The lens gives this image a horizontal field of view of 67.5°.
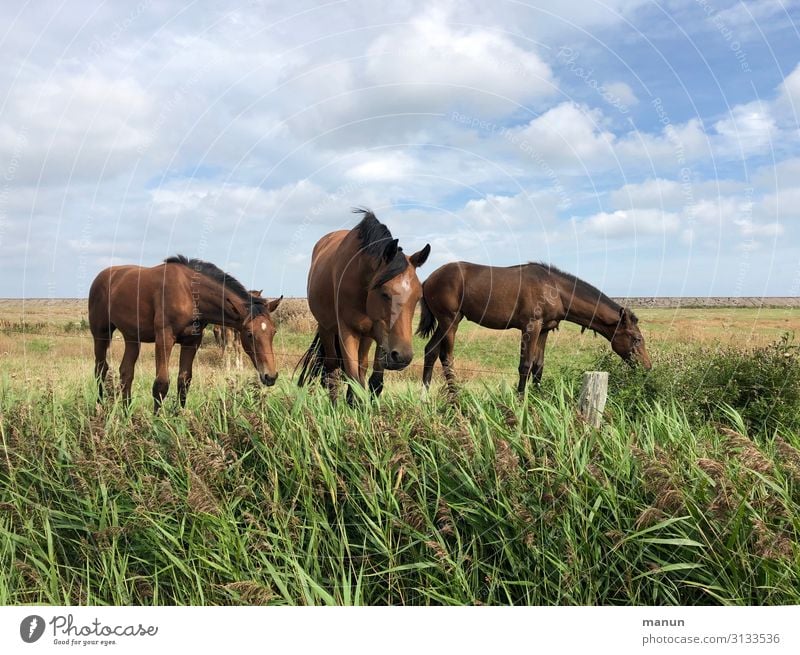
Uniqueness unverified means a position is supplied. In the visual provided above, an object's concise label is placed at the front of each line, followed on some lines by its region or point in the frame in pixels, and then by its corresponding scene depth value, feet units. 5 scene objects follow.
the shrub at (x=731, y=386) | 25.36
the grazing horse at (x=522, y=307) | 38.99
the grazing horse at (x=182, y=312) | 29.07
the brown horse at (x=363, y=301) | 22.48
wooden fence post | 18.84
